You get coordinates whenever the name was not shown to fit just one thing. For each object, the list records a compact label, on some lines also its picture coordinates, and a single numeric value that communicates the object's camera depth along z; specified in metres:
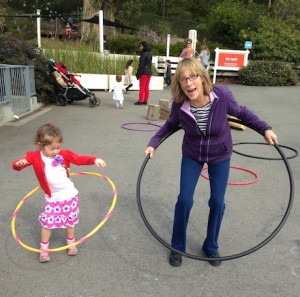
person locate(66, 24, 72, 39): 21.93
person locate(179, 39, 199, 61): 15.69
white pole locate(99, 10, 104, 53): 17.55
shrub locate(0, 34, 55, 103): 10.70
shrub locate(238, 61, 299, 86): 19.73
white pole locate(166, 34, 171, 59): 20.77
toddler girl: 3.18
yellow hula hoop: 3.16
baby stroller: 11.70
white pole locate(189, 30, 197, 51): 20.27
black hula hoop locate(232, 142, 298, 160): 6.79
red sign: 20.63
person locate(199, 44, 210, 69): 18.97
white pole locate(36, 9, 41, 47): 17.74
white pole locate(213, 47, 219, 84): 20.18
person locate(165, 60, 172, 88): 18.80
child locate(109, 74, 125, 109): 11.91
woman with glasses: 3.09
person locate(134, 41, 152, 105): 12.73
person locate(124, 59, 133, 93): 15.71
